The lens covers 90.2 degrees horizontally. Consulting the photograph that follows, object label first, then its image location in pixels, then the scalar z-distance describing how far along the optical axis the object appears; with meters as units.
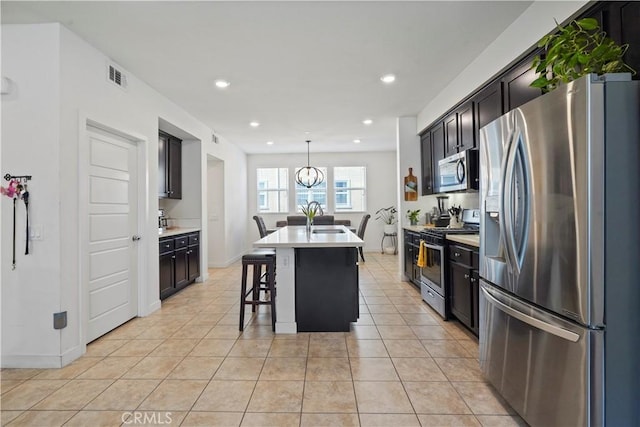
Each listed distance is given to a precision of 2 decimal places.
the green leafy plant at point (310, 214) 4.08
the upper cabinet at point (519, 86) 2.45
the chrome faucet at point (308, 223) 4.07
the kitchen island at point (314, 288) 3.12
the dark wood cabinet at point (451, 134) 3.89
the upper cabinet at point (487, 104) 2.92
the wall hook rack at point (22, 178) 2.47
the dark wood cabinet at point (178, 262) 4.21
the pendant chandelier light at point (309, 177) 7.14
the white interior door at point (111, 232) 2.94
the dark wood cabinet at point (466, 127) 3.46
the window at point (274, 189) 8.82
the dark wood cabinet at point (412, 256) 4.39
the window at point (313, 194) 8.78
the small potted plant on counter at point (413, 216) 5.04
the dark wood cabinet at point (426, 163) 4.79
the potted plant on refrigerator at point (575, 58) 1.50
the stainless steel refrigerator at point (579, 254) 1.28
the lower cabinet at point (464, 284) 2.81
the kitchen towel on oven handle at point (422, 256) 3.80
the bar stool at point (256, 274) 3.18
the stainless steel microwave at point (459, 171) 3.51
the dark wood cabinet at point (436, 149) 4.35
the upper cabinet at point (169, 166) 4.69
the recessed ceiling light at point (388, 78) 3.58
